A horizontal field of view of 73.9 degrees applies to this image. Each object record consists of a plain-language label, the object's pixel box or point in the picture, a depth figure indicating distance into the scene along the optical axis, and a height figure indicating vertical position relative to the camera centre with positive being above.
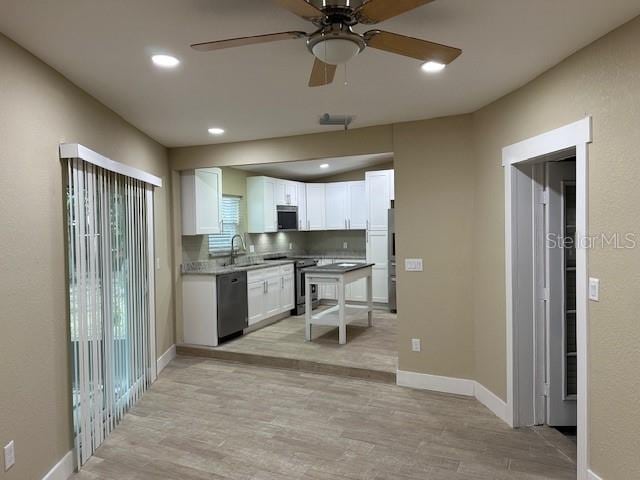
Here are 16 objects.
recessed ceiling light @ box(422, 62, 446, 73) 2.70 +1.05
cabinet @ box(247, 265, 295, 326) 6.03 -0.89
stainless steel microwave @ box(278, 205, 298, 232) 7.55 +0.27
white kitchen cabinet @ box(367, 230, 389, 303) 7.27 -0.47
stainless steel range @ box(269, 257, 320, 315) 7.25 -0.87
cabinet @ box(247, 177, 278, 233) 7.14 +0.50
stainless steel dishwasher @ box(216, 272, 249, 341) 5.32 -0.91
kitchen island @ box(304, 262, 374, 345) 5.38 -0.71
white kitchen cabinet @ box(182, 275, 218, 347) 5.26 -0.94
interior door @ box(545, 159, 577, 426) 3.22 -0.49
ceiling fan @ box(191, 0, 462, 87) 1.57 +0.82
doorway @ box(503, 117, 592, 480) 3.23 -0.49
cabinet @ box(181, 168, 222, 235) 5.36 +0.43
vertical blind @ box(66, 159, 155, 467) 2.84 -0.47
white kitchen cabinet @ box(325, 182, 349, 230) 8.17 +0.52
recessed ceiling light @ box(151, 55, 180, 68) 2.52 +1.06
